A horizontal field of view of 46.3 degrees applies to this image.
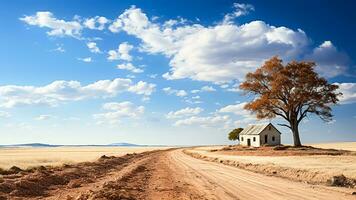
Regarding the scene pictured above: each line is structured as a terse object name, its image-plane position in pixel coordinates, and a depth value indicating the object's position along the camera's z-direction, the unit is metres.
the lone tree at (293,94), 62.91
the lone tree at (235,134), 129.50
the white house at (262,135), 86.49
